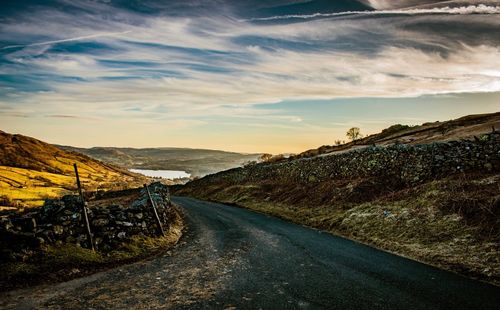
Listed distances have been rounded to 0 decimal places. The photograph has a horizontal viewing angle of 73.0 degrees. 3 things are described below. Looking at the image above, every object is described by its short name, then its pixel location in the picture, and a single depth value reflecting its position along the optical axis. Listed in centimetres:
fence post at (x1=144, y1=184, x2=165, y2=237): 1893
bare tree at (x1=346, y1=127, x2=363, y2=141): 11974
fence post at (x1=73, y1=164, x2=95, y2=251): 1449
